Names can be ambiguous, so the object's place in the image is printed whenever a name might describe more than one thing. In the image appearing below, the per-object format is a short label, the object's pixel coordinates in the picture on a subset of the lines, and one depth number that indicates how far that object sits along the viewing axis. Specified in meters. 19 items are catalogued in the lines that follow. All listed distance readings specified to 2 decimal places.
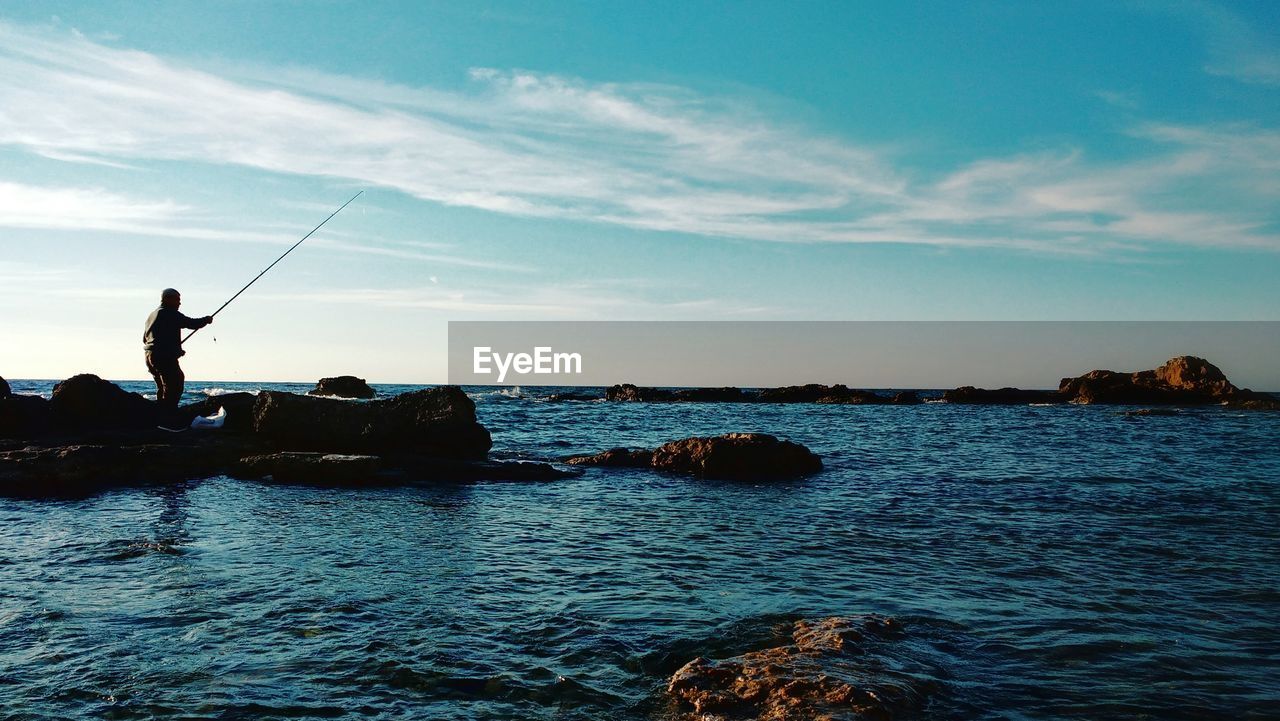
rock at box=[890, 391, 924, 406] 81.00
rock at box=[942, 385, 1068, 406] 85.66
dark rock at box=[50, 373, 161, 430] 17.52
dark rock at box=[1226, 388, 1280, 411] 60.53
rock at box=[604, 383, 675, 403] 86.41
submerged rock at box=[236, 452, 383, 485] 15.35
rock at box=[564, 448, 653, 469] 20.19
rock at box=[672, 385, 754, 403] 89.81
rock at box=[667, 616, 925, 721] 4.82
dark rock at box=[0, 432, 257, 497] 13.19
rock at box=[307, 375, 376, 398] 41.25
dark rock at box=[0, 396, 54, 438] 17.03
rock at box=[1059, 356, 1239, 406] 72.75
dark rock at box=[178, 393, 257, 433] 18.72
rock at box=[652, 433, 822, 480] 18.61
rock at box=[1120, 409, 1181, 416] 50.61
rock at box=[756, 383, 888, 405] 84.94
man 15.95
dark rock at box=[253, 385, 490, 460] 17.47
